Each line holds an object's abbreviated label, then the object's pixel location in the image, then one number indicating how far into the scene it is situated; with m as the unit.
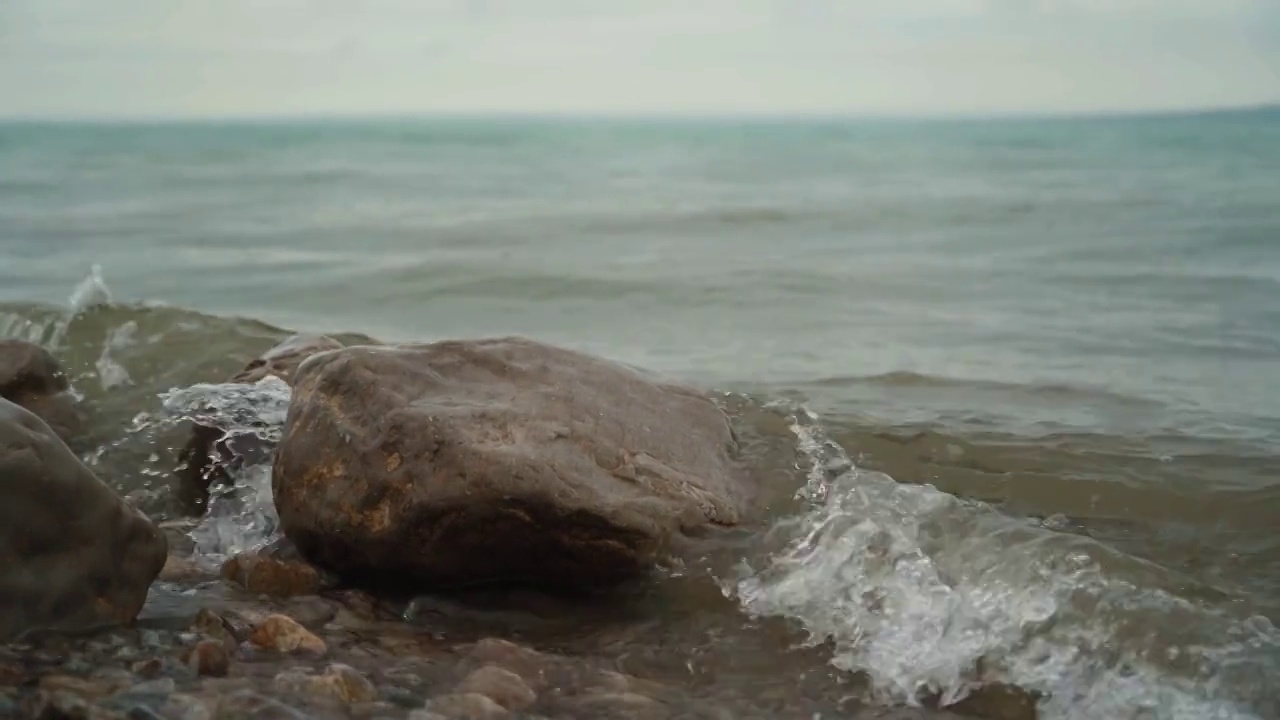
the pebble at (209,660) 3.60
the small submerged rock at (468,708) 3.48
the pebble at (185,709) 3.26
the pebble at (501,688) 3.63
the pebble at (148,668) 3.54
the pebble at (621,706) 3.65
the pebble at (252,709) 3.30
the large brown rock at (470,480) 4.51
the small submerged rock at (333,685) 3.52
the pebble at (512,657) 3.90
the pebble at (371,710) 3.43
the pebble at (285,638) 3.90
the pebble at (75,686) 3.32
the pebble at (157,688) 3.38
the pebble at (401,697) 3.55
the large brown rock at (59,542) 3.75
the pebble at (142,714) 3.20
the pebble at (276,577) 4.58
